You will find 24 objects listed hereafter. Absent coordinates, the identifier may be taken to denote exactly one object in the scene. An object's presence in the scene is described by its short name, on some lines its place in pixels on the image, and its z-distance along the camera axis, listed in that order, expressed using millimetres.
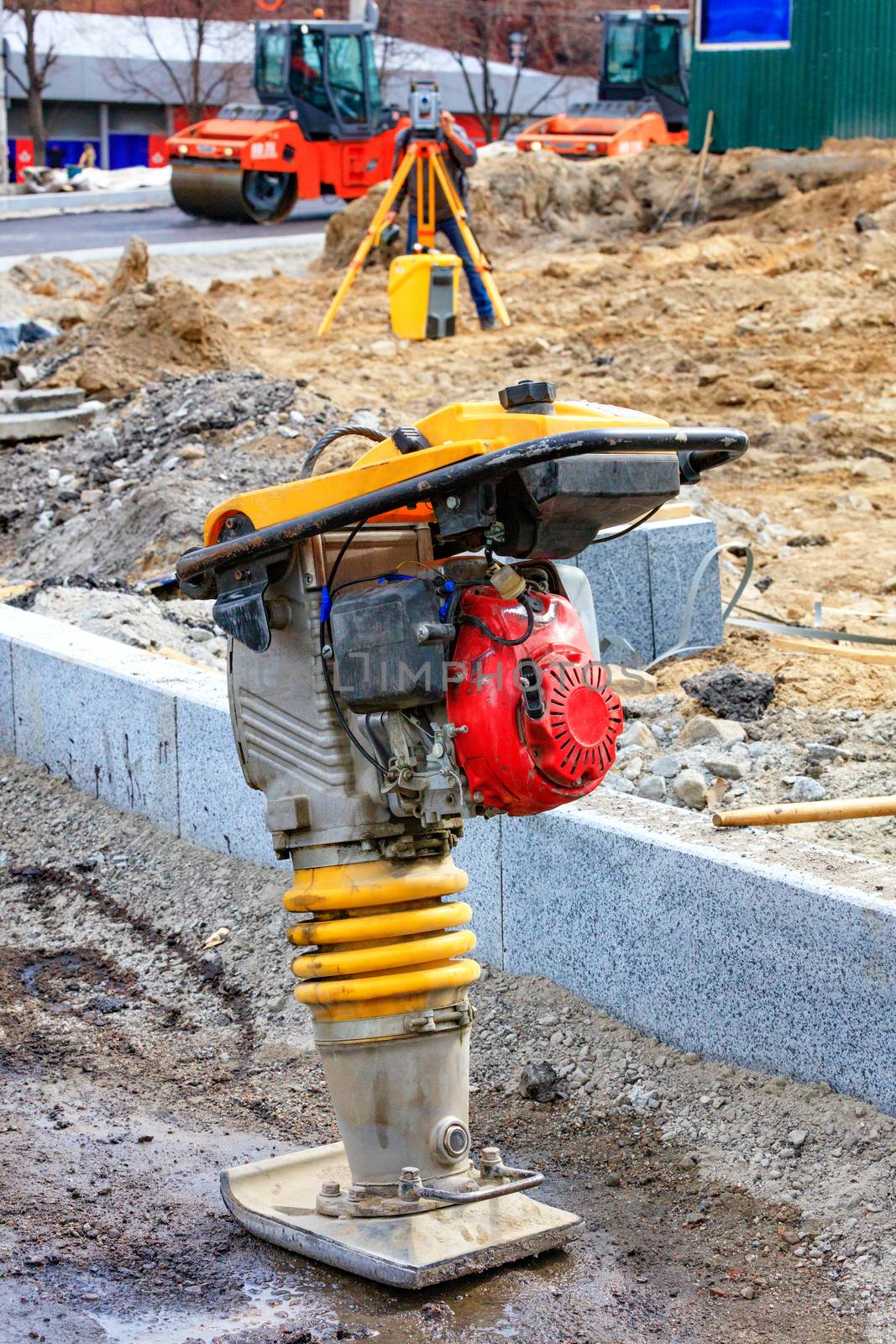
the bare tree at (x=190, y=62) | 81062
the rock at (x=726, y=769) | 9219
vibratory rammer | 5277
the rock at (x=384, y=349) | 28422
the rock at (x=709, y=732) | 9961
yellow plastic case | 27578
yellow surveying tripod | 28391
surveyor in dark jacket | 28953
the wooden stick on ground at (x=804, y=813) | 7215
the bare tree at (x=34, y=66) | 72250
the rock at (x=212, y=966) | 8992
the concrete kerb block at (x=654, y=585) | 12398
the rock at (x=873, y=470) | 20187
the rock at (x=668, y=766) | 9250
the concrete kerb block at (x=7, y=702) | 11609
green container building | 40750
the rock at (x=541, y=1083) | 7266
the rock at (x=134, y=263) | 27359
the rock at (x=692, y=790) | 8773
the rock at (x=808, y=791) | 8789
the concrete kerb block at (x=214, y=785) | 9492
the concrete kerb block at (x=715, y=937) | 6273
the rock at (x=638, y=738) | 9922
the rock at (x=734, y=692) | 10648
